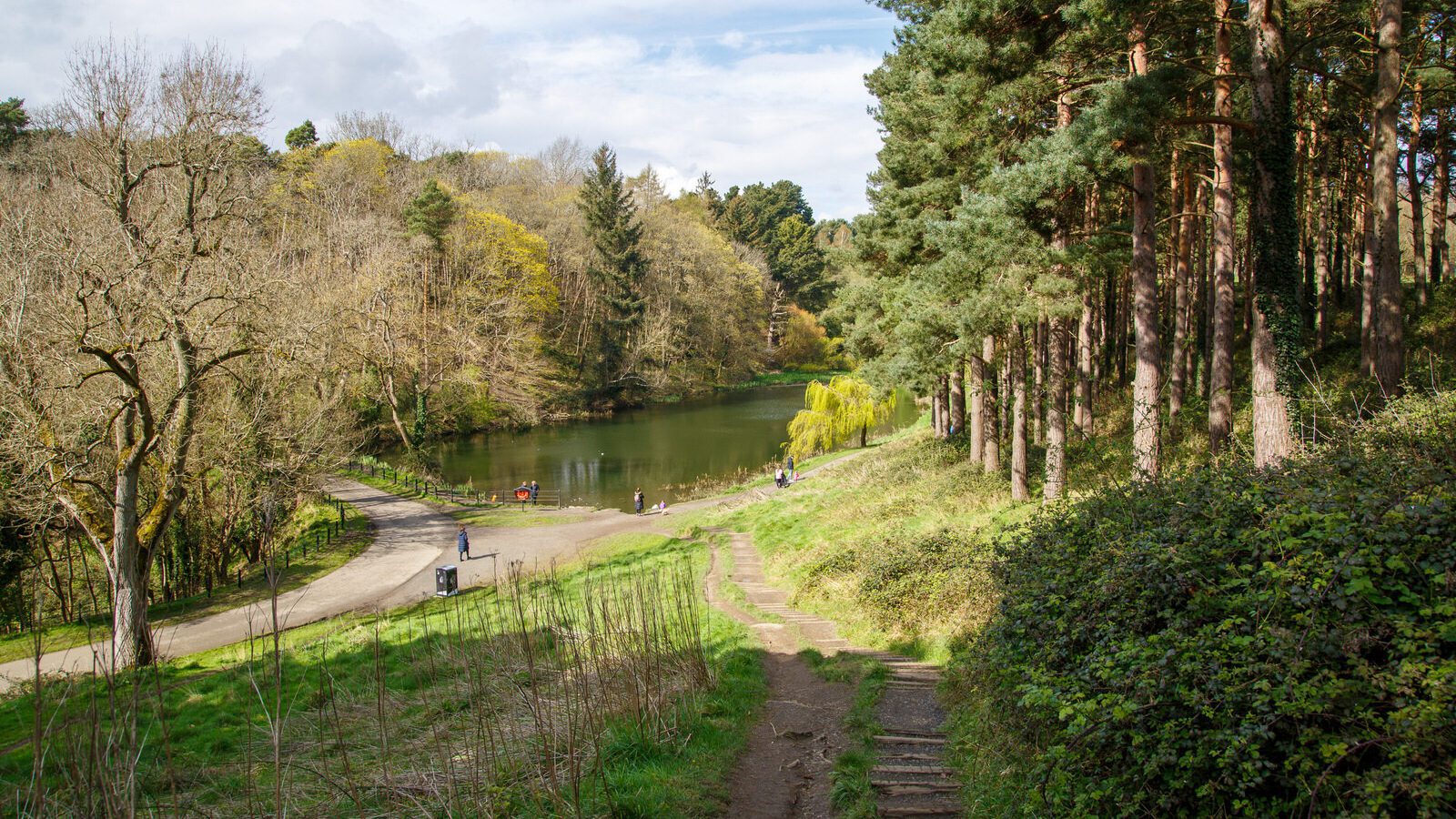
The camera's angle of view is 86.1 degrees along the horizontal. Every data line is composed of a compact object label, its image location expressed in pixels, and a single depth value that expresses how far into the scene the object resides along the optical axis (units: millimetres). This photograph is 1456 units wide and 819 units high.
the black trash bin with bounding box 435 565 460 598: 18031
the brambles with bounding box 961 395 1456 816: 3684
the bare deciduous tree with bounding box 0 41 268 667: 13938
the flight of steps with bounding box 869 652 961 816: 6301
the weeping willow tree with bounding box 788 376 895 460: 38375
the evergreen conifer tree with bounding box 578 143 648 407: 59906
